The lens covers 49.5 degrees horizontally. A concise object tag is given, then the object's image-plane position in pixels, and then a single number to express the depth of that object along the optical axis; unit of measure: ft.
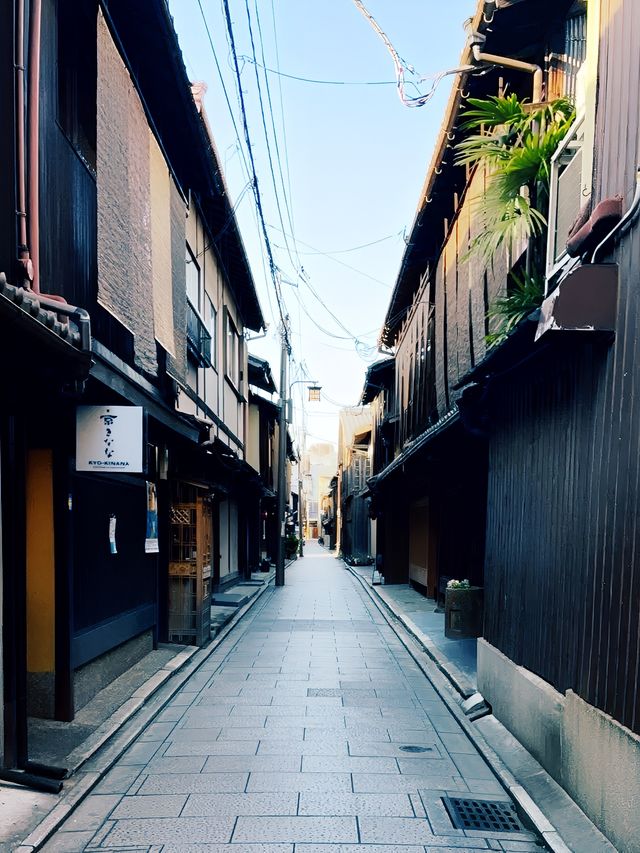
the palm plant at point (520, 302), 24.76
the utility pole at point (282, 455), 84.53
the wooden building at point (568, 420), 16.02
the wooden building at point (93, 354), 18.66
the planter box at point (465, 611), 37.86
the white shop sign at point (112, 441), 22.57
